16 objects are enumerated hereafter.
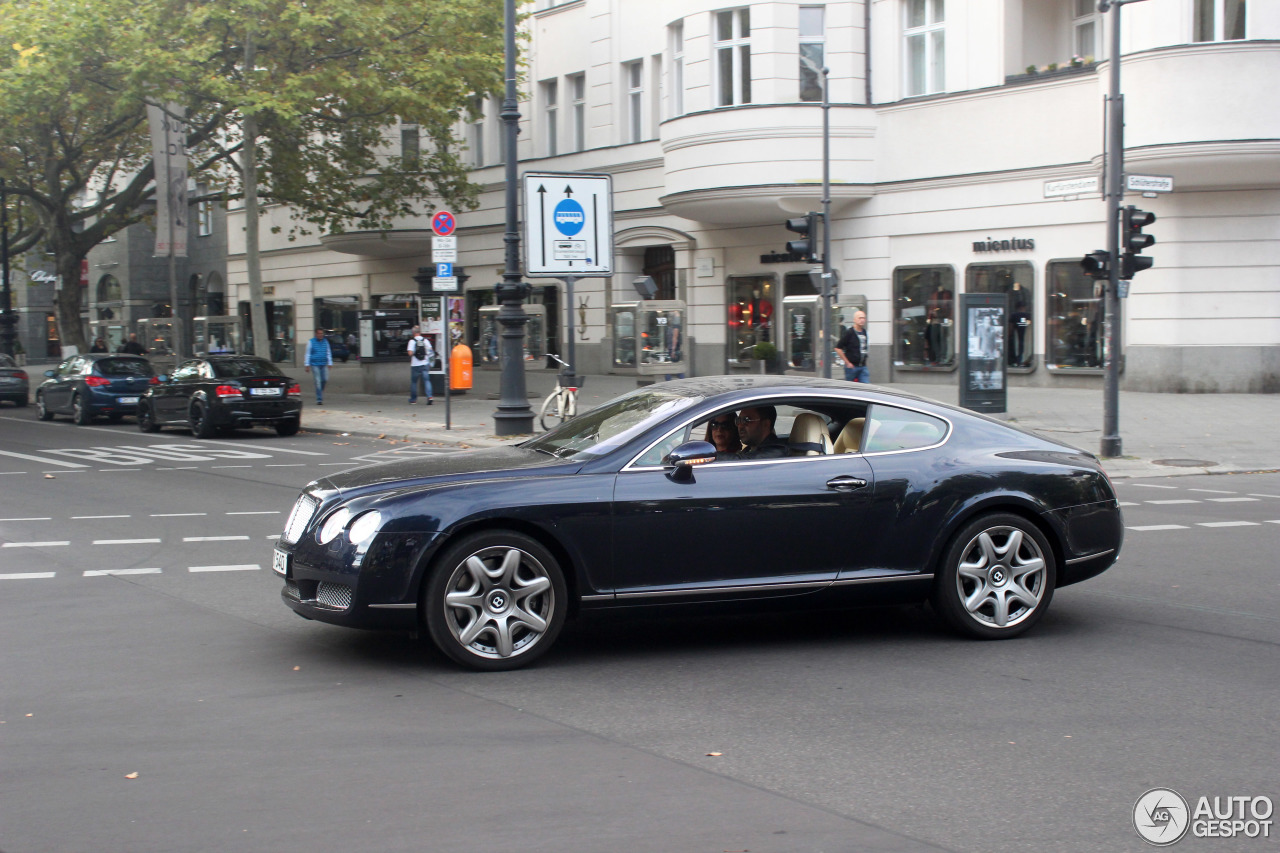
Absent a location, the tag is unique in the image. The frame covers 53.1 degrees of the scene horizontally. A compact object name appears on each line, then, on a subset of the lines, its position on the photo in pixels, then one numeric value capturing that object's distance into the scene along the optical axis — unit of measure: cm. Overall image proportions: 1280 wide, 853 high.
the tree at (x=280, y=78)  2514
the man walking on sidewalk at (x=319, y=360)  2802
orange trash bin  2814
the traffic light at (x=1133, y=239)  1557
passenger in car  670
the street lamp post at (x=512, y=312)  1805
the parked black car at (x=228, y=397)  2084
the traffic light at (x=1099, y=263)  1577
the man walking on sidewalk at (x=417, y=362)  2769
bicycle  1962
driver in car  673
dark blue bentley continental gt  603
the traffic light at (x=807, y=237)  1989
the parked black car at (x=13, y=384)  3130
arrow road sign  1891
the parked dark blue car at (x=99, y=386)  2452
